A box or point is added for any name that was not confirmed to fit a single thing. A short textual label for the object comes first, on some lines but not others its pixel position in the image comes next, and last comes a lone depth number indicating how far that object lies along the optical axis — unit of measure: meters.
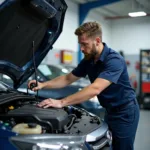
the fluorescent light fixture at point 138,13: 9.88
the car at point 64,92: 5.13
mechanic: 2.49
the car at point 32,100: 1.83
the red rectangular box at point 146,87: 10.05
